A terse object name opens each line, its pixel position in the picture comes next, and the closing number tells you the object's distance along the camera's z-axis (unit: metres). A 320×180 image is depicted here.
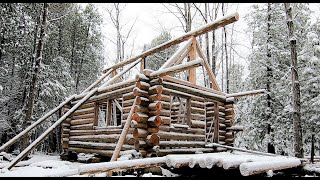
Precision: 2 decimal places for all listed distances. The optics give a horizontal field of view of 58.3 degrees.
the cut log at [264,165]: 5.91
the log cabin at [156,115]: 10.45
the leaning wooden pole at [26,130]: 10.44
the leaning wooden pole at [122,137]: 8.85
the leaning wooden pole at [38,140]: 9.19
